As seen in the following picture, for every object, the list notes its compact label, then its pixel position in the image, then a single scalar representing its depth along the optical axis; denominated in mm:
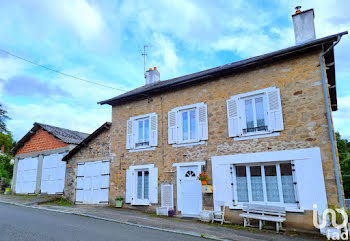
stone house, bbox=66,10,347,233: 7500
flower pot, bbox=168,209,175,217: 9508
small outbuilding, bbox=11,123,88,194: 14562
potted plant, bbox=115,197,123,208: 11062
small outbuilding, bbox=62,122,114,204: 12055
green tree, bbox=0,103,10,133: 29284
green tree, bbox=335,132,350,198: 22912
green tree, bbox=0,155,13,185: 23617
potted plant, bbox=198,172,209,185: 9027
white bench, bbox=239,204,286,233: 7294
